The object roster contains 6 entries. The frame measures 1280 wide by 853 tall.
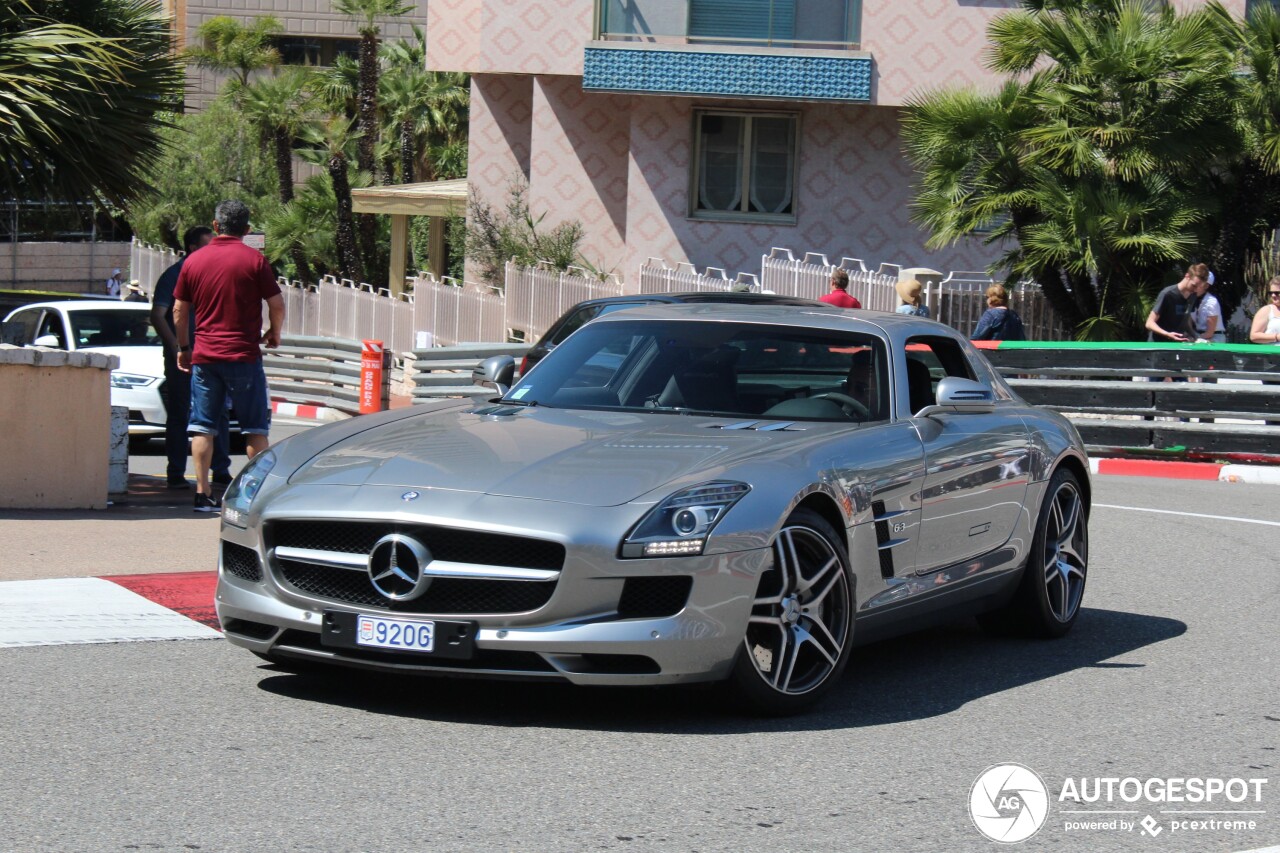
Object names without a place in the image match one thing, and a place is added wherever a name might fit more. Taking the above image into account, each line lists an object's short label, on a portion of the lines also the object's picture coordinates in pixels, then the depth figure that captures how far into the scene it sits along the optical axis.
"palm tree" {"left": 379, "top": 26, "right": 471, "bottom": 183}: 49.62
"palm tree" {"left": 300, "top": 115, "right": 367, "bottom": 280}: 41.06
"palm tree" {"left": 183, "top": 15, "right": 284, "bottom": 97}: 57.94
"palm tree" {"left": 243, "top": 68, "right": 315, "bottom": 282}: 49.22
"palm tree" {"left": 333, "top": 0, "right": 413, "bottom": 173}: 43.59
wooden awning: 34.97
